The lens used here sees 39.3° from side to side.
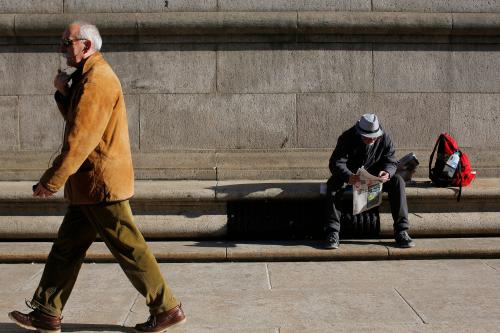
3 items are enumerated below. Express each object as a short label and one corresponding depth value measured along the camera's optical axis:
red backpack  6.90
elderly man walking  3.94
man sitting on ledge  6.43
